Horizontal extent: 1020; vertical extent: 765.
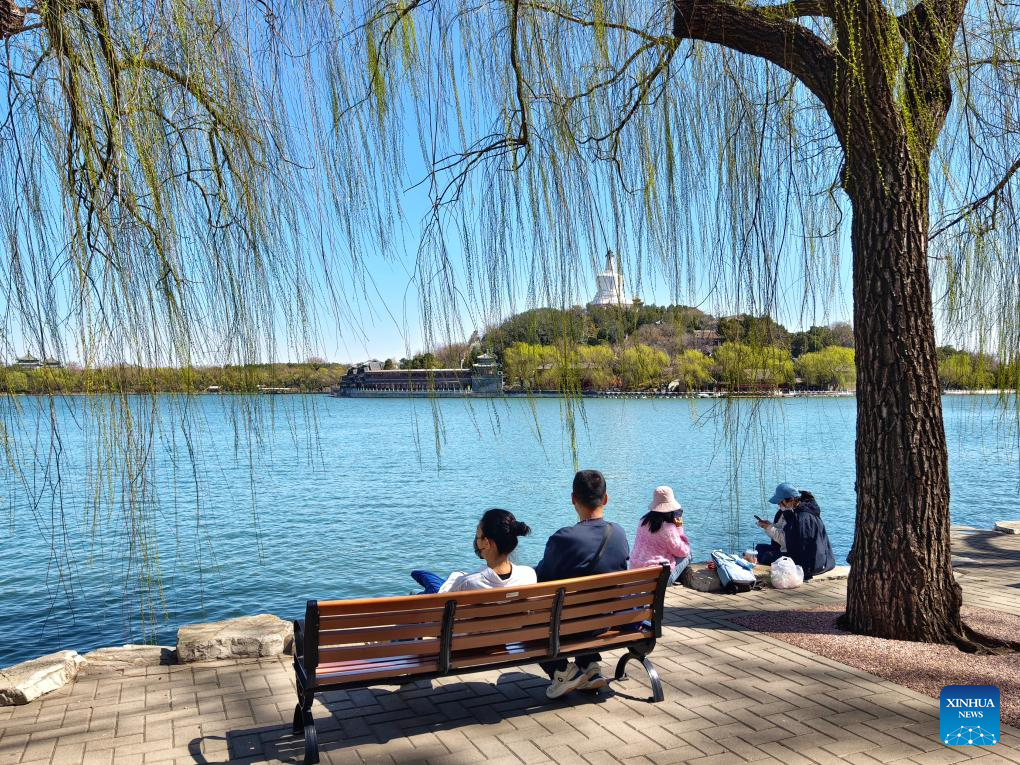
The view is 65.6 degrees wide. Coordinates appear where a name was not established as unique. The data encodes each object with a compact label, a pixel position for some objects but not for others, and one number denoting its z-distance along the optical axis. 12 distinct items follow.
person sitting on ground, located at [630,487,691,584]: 6.50
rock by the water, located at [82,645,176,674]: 4.85
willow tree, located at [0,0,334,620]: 2.12
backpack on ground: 6.67
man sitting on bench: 4.11
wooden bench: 3.47
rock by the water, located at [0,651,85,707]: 4.28
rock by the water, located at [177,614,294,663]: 4.91
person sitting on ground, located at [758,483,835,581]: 7.16
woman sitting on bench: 4.04
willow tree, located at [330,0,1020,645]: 3.08
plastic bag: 6.85
